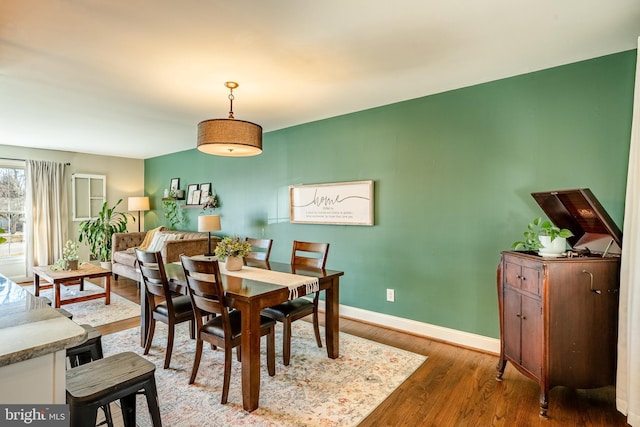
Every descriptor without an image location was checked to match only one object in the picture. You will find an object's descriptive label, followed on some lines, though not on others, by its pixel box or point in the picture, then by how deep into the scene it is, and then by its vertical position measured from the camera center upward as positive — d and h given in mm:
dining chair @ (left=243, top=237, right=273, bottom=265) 3256 -446
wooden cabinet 1981 -675
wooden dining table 2027 -609
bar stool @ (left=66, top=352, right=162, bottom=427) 1141 -646
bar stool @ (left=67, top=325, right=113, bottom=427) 1671 -726
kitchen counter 941 -421
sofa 4644 -558
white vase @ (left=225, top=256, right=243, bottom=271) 2752 -442
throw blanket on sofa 5758 -490
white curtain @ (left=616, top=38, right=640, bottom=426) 1783 -484
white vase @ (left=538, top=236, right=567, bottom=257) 2098 -227
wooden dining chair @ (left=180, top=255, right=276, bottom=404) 2074 -739
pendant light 2414 +576
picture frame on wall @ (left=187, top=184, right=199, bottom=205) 5727 +344
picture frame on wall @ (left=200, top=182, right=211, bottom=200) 5469 +361
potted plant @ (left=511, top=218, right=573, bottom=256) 2088 -187
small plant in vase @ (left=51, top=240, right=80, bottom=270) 4230 -678
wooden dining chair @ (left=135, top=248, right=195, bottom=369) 2512 -719
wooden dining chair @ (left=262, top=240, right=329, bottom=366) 2583 -798
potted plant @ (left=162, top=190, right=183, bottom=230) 6070 -7
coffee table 3889 -821
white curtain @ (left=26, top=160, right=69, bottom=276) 5539 -8
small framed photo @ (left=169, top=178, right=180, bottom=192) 6093 +496
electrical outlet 3443 -892
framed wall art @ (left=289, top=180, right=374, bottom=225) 3617 +90
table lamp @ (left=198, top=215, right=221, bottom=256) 4574 -175
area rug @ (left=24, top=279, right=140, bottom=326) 3682 -1209
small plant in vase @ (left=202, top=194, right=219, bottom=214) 5320 +127
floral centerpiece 2732 -338
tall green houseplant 5875 -411
